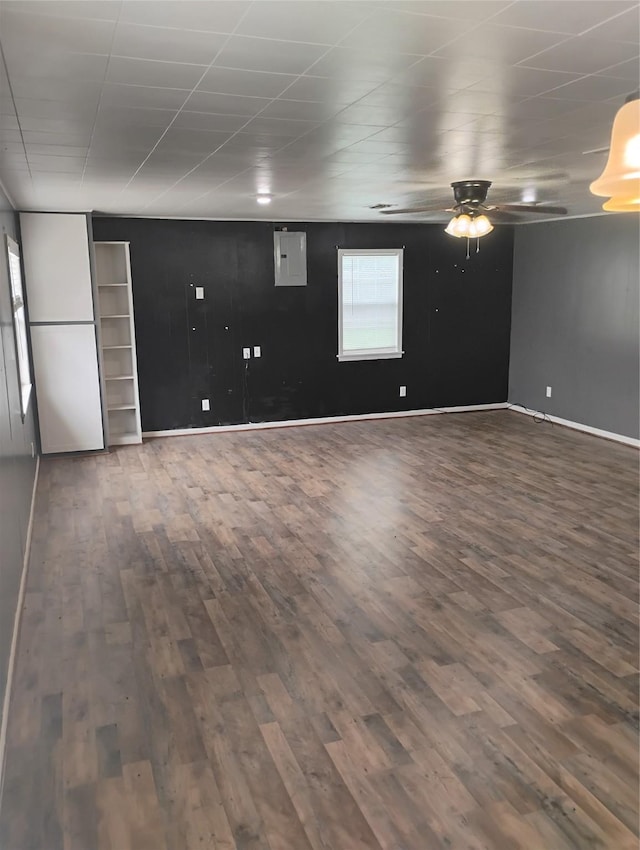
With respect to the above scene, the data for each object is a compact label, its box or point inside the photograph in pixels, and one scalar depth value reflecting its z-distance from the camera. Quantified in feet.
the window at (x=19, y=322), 17.02
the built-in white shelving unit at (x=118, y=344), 23.91
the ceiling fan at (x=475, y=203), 16.17
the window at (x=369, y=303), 27.07
